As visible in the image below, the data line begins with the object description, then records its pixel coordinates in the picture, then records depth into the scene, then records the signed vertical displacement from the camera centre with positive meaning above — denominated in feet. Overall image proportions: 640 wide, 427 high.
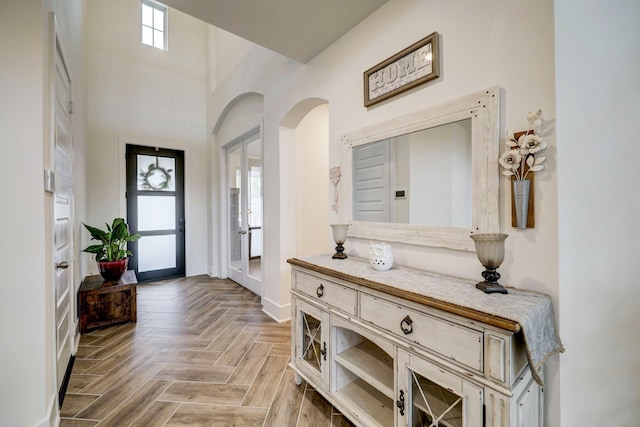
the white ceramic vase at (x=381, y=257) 5.13 -0.88
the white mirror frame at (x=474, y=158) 4.10 +0.85
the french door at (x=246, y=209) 13.07 +0.25
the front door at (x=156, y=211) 14.49 +0.22
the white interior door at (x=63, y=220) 5.98 -0.10
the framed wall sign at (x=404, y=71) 4.86 +2.87
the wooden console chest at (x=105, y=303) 9.15 -3.15
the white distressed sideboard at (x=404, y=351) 3.04 -2.05
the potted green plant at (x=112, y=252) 9.84 -1.40
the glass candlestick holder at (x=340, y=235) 6.37 -0.54
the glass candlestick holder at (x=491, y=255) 3.62 -0.61
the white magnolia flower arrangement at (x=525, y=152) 3.60 +0.83
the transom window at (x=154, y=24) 14.96 +11.09
